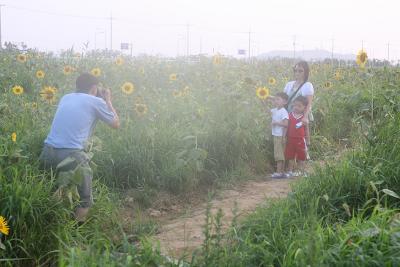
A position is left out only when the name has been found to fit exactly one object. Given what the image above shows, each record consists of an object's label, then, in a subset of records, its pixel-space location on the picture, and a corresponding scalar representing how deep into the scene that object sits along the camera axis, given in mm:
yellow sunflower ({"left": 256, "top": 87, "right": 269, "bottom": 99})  5863
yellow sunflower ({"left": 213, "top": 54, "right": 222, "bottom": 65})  7405
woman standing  5496
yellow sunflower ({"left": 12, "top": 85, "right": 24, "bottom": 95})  5531
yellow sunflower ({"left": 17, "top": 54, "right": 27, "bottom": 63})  7738
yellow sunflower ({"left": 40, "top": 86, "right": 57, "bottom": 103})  5059
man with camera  3738
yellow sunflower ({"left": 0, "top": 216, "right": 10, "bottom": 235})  2639
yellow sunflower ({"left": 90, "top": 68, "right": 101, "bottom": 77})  5945
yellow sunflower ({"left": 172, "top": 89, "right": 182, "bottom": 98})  5949
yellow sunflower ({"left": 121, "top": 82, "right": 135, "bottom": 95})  5477
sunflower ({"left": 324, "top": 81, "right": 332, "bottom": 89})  7678
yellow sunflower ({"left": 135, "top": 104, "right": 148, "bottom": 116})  5027
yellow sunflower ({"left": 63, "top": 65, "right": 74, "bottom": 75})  6382
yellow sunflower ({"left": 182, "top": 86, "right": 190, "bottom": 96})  6082
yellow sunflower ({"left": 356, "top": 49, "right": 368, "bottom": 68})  4785
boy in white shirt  5539
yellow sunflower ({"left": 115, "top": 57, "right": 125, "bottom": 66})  7423
